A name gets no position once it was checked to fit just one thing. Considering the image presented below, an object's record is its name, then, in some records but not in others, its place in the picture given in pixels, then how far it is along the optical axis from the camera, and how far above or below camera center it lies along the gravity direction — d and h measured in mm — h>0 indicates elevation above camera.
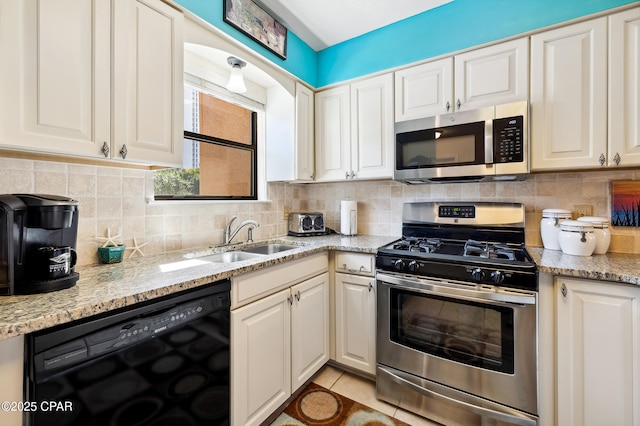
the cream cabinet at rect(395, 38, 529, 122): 1743 +881
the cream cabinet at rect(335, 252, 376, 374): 1930 -705
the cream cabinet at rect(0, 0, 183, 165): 985 +550
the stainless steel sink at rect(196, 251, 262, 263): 1844 -300
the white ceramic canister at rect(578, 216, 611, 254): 1581 -115
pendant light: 1962 +938
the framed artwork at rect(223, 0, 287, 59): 1822 +1333
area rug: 1626 -1214
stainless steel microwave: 1679 +430
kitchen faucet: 2020 -137
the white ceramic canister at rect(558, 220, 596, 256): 1545 -143
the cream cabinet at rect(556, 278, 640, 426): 1244 -652
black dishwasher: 803 -529
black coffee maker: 918 -115
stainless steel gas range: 1415 -648
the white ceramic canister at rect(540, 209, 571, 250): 1743 -82
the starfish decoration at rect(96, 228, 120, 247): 1447 -144
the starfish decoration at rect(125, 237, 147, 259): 1566 -200
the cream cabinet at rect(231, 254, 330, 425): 1383 -744
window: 1930 +468
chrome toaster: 2488 -109
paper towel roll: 2445 -34
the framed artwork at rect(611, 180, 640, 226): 1658 +55
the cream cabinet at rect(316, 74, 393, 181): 2193 +679
